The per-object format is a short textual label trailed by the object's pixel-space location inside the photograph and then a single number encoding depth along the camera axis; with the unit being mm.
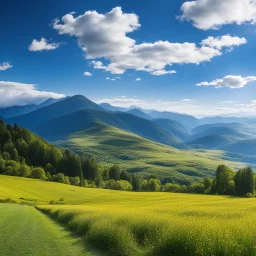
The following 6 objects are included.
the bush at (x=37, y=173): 149250
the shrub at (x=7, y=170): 144500
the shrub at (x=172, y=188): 175375
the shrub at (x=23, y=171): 147250
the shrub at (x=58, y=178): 150250
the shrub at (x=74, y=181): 158750
